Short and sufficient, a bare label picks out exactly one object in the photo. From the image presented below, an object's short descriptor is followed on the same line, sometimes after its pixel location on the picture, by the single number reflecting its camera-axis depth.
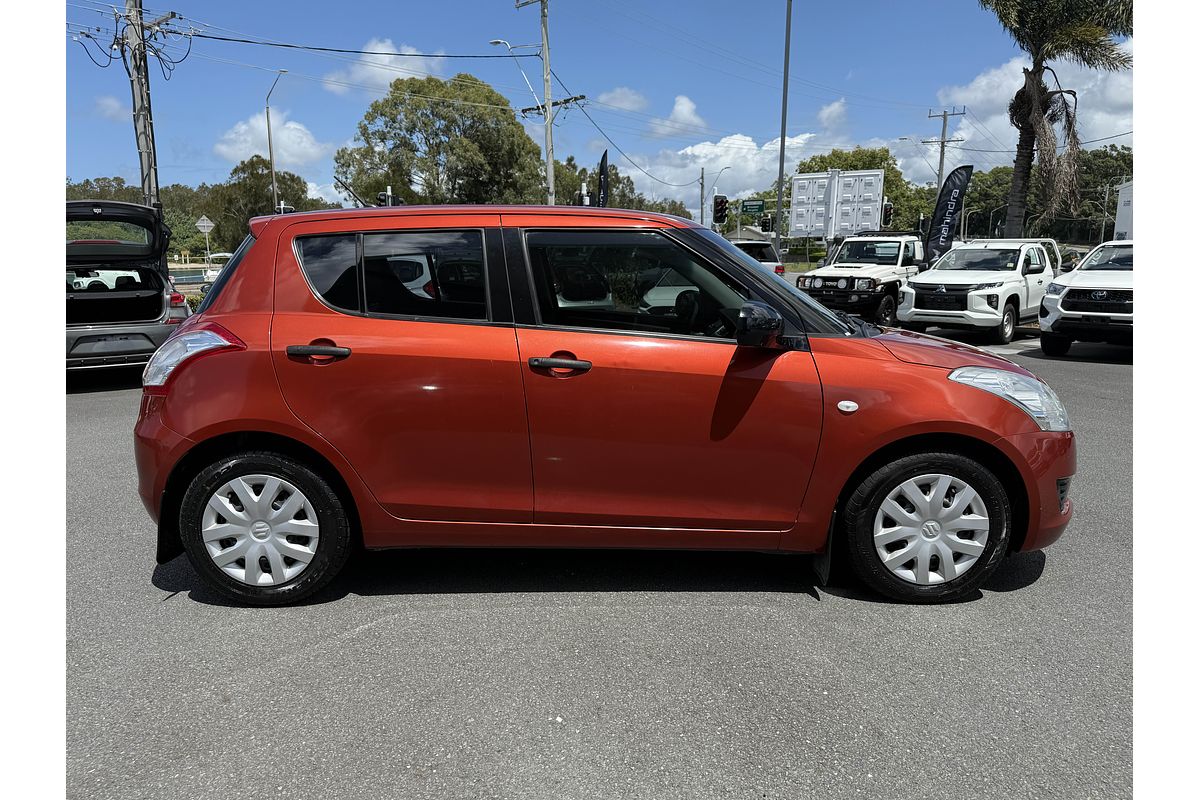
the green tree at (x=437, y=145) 43.72
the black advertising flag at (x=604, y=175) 25.27
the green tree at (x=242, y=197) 57.12
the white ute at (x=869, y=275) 16.77
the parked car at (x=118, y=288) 8.93
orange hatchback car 3.37
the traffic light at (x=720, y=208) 29.16
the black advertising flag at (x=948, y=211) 23.78
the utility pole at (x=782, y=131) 25.91
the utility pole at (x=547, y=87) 32.09
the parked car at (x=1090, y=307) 11.65
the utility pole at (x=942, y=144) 61.03
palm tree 19.91
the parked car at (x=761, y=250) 16.73
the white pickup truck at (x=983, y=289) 14.38
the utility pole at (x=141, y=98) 16.00
